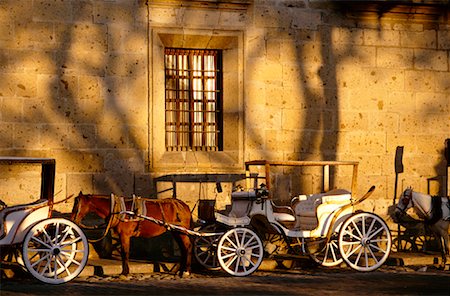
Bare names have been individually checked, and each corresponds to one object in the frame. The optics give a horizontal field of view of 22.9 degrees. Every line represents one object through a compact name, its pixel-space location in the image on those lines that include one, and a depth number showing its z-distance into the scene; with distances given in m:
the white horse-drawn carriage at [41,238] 14.13
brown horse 14.91
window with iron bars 18.08
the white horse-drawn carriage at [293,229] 15.23
